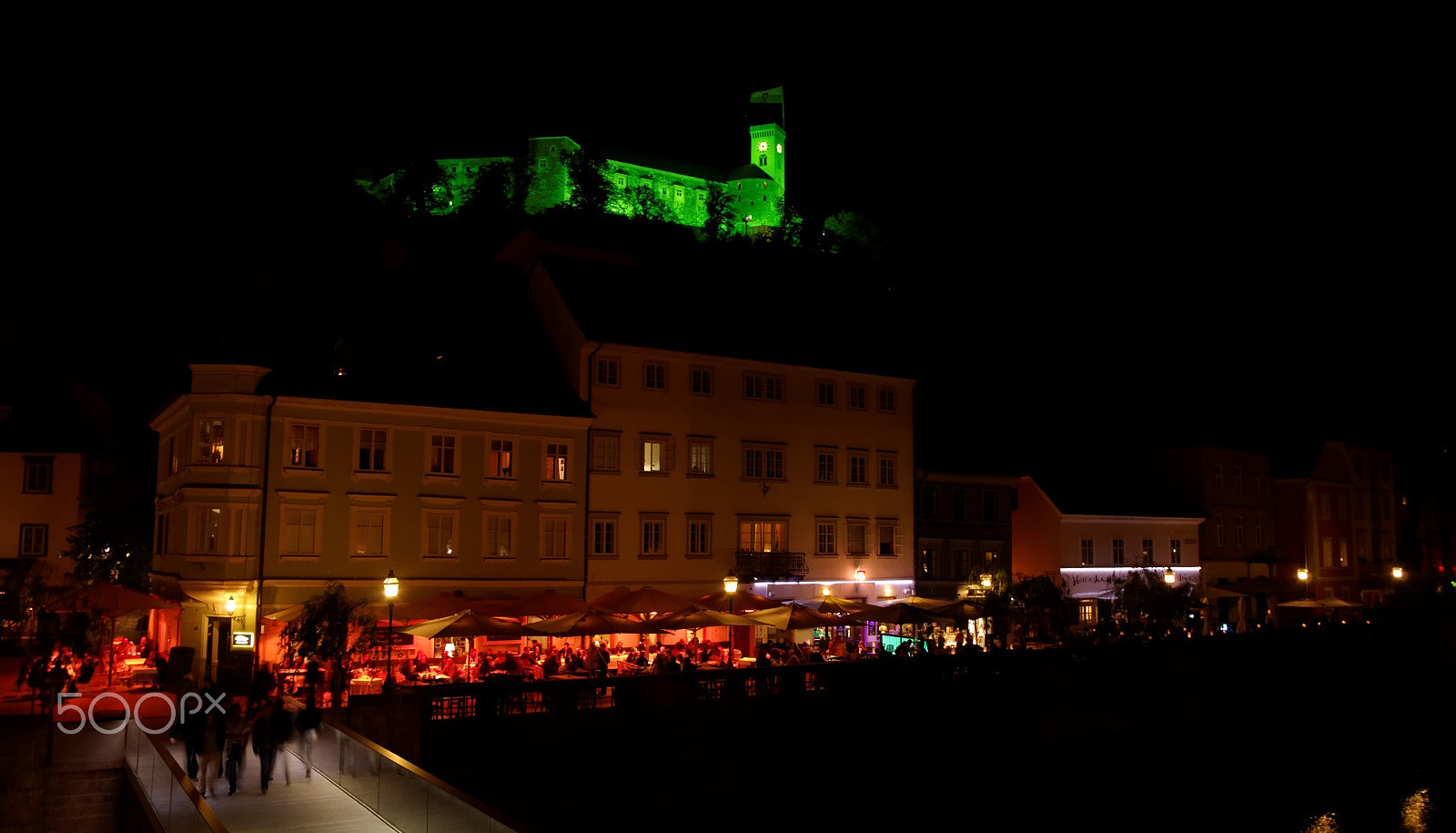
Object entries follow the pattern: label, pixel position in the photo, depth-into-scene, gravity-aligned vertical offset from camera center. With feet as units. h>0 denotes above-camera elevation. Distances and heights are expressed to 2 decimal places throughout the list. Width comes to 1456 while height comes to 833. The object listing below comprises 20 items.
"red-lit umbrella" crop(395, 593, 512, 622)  107.96 -5.54
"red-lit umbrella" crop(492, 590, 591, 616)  107.24 -5.20
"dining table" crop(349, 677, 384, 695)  100.37 -11.87
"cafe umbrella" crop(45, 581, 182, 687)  102.27 -5.05
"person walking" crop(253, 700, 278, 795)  68.39 -11.28
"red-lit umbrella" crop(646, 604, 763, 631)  108.27 -6.35
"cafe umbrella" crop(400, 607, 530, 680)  99.60 -6.75
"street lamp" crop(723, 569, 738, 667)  115.65 -3.36
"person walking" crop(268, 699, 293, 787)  68.90 -10.55
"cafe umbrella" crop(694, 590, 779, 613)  116.26 -5.02
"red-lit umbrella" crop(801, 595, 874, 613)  124.50 -5.58
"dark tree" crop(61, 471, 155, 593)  152.66 +0.59
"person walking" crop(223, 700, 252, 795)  67.97 -11.41
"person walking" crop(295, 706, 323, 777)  73.05 -11.41
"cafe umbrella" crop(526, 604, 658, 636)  102.94 -6.65
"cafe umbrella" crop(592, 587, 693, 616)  110.73 -4.98
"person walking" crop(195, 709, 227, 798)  69.10 -12.59
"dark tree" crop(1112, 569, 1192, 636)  151.23 -5.96
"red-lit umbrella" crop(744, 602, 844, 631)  114.01 -6.38
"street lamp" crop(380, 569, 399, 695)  96.06 -3.56
